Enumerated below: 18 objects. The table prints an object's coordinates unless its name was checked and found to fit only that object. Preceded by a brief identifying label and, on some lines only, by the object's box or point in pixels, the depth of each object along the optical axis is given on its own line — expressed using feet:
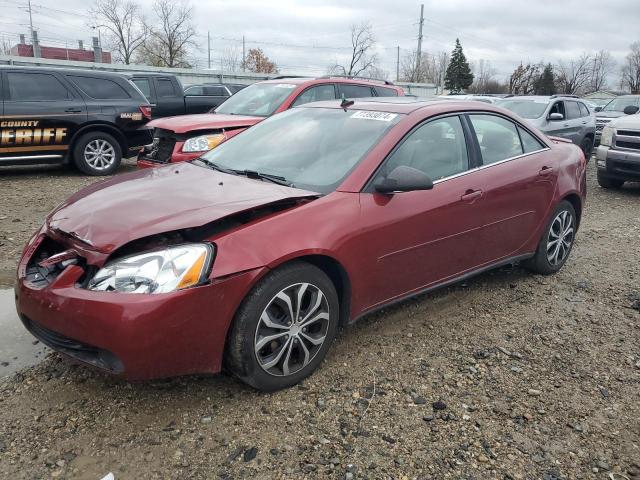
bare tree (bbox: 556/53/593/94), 177.55
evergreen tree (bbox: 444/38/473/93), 207.05
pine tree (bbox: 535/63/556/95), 176.76
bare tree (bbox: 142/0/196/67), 165.37
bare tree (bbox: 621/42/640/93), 186.80
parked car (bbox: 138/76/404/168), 22.06
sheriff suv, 26.68
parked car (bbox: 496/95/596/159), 36.14
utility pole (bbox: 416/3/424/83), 167.22
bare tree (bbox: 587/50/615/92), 207.35
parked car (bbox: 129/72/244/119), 43.62
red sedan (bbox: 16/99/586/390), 8.08
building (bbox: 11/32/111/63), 175.42
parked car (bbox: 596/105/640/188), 28.53
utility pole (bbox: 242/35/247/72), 222.17
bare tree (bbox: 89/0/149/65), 169.37
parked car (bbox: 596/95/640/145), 53.11
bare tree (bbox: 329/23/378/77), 199.25
